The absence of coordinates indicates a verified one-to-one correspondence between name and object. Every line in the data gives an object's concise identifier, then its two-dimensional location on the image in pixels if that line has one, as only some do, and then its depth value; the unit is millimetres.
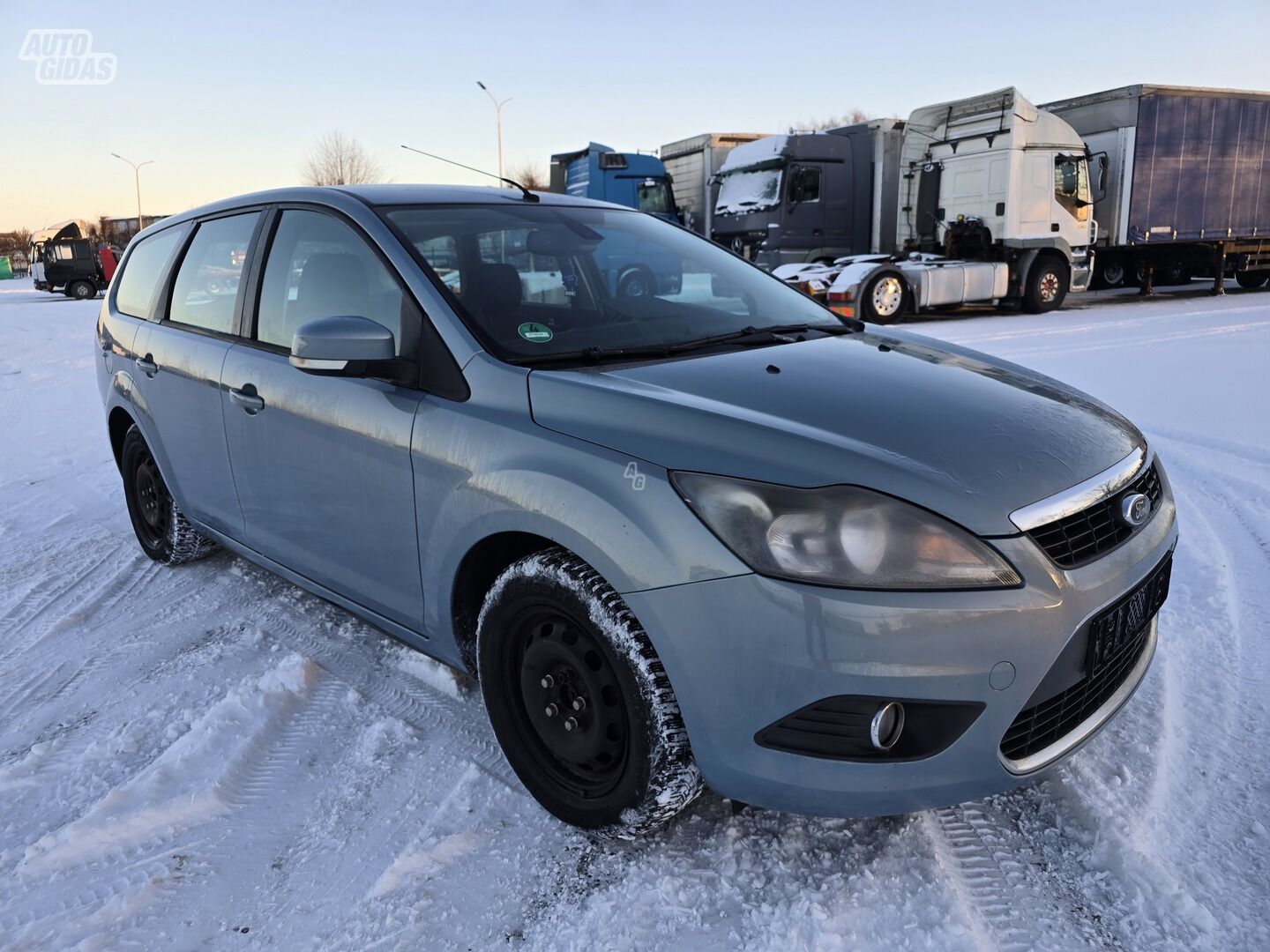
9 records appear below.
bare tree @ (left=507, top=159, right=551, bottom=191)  49950
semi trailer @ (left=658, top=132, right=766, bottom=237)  19312
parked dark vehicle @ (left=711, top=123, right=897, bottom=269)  15875
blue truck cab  18750
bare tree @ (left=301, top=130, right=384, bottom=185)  46031
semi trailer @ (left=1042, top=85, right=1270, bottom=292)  15562
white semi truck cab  13969
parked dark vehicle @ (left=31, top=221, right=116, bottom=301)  29125
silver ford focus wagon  1792
